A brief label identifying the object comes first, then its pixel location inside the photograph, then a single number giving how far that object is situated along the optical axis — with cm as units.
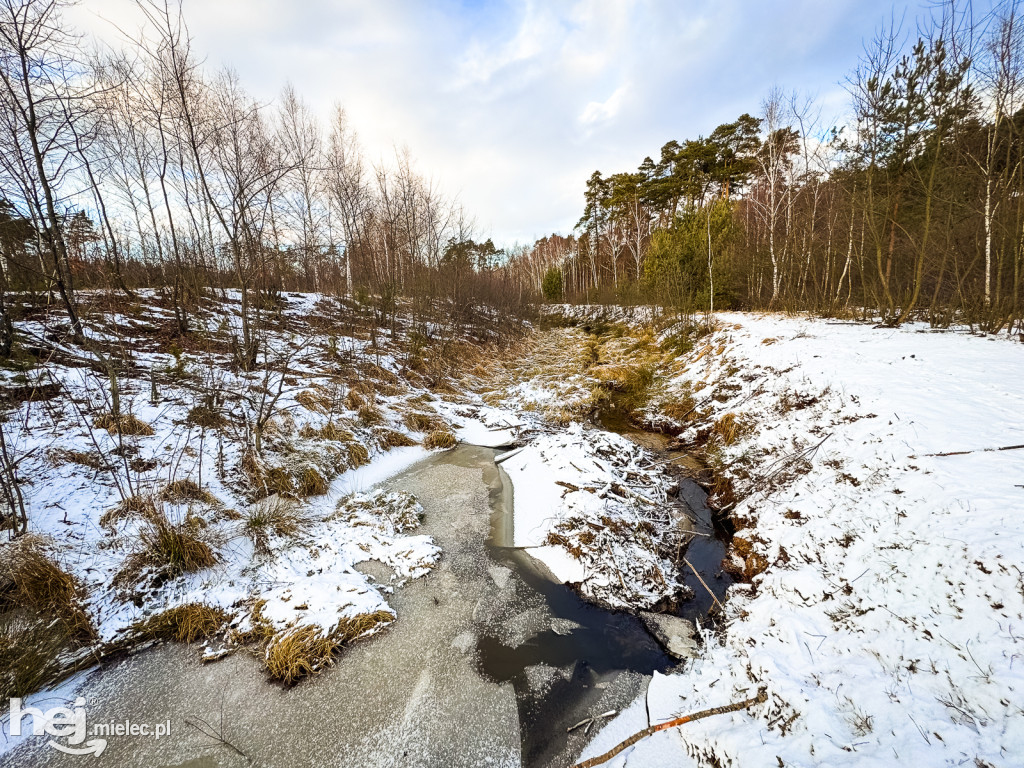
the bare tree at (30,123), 411
